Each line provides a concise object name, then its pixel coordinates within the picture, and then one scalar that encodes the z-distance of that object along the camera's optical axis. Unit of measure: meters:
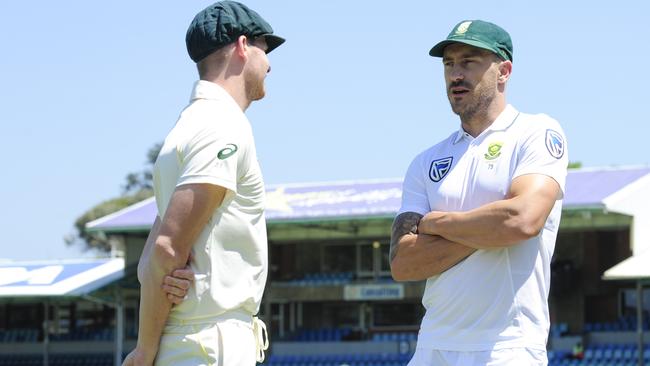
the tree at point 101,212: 72.19
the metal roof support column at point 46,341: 33.44
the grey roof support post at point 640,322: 25.05
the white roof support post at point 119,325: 30.89
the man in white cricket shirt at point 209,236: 3.88
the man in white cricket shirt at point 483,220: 4.78
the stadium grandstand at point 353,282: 27.95
